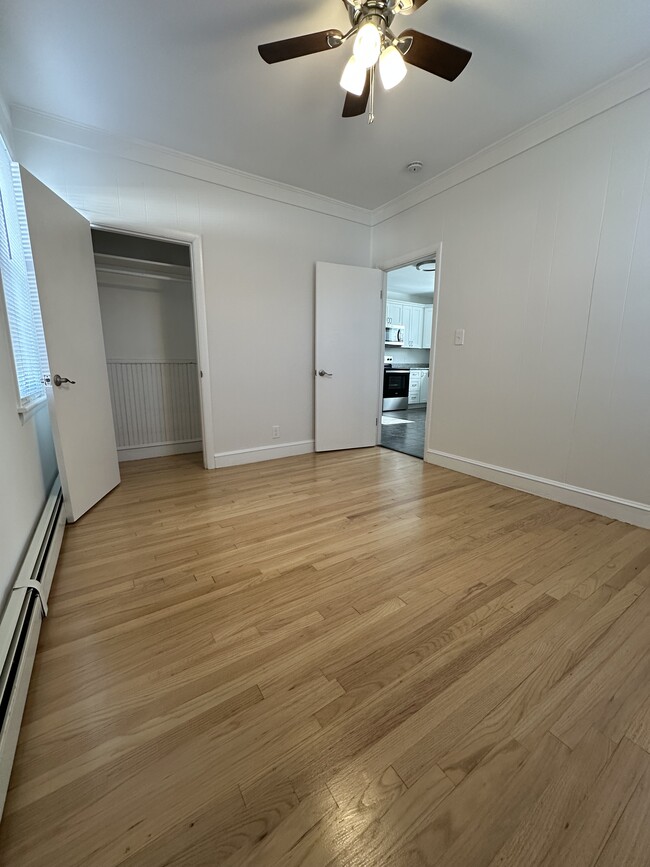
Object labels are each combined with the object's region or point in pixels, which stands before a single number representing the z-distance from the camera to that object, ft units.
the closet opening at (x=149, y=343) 10.73
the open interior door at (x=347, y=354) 11.45
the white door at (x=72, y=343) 6.32
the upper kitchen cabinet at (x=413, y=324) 23.13
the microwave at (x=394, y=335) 22.08
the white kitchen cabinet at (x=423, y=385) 23.07
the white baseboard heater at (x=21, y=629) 2.79
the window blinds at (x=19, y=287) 5.88
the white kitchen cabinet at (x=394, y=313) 21.97
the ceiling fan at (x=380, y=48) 4.65
